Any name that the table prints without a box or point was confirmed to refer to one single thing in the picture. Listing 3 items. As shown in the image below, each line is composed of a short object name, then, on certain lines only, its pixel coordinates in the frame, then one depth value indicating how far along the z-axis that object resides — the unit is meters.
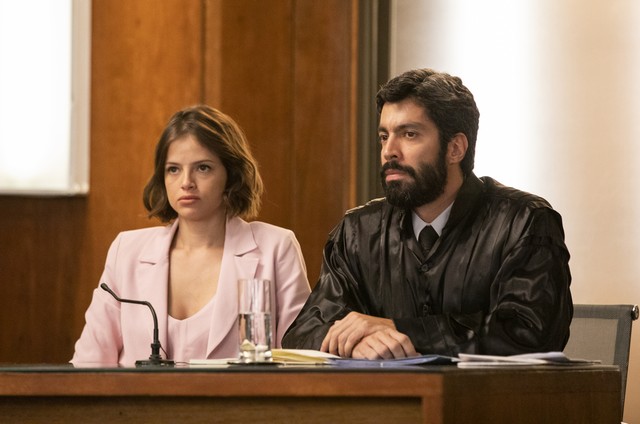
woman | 7.14
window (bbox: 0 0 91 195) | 9.74
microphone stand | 5.08
